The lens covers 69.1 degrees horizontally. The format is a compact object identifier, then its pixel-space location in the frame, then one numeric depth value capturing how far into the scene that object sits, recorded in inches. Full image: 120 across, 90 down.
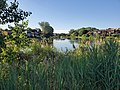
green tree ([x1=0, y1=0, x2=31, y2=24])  89.0
